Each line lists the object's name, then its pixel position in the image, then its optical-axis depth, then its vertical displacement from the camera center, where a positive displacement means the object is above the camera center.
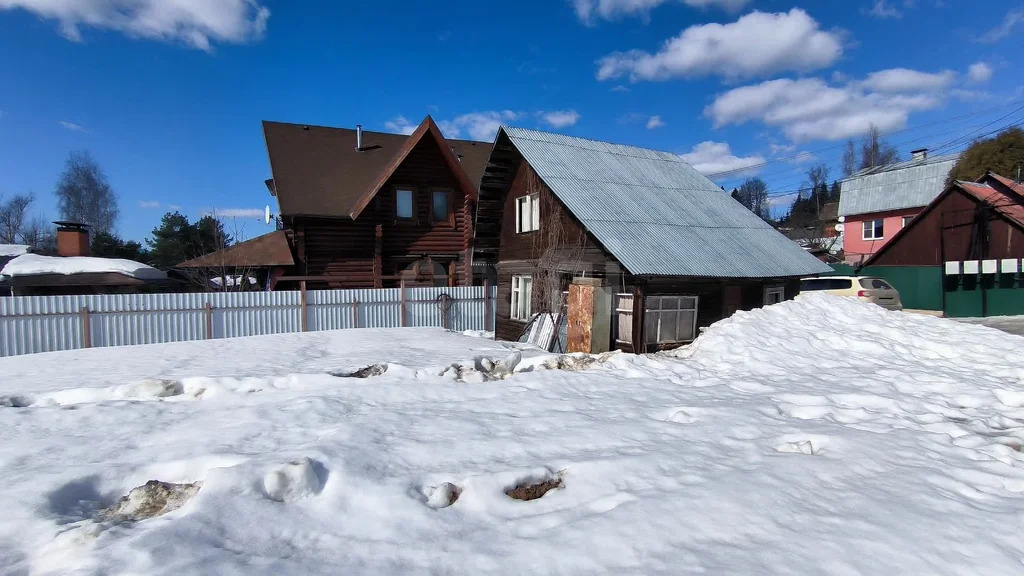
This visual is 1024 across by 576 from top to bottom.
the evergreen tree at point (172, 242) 34.56 +2.59
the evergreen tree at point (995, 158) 29.95 +6.75
